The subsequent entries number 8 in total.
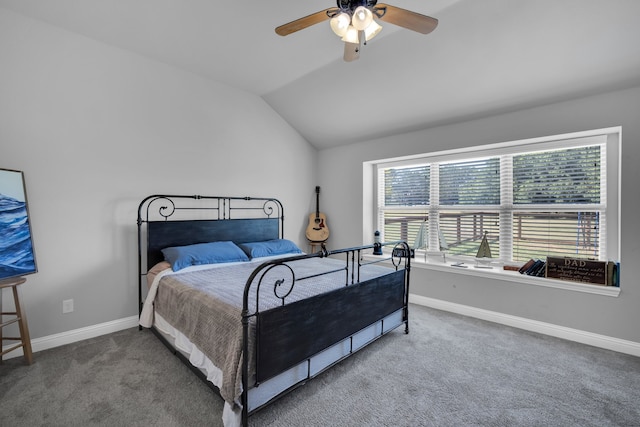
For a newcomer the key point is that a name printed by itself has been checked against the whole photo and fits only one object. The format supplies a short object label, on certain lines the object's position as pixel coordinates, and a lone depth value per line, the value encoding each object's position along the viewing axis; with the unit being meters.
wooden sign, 2.51
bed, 1.54
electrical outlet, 2.54
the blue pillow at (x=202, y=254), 2.68
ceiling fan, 1.57
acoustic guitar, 4.45
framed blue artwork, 2.09
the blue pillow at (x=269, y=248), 3.30
